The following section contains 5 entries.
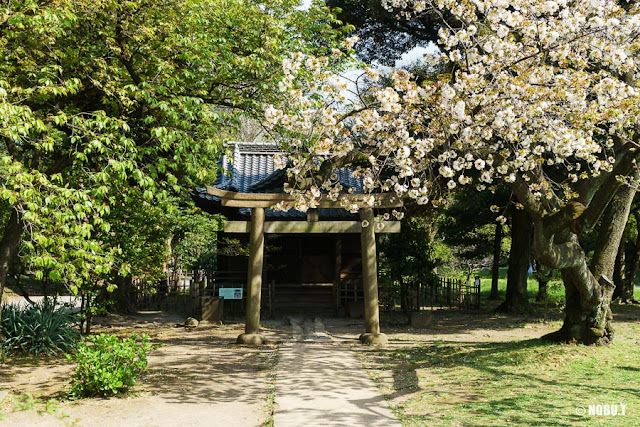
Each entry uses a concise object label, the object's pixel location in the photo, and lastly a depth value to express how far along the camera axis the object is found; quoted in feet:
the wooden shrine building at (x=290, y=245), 37.81
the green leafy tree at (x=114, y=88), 22.54
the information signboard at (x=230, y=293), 48.65
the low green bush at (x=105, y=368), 23.20
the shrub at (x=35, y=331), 33.35
